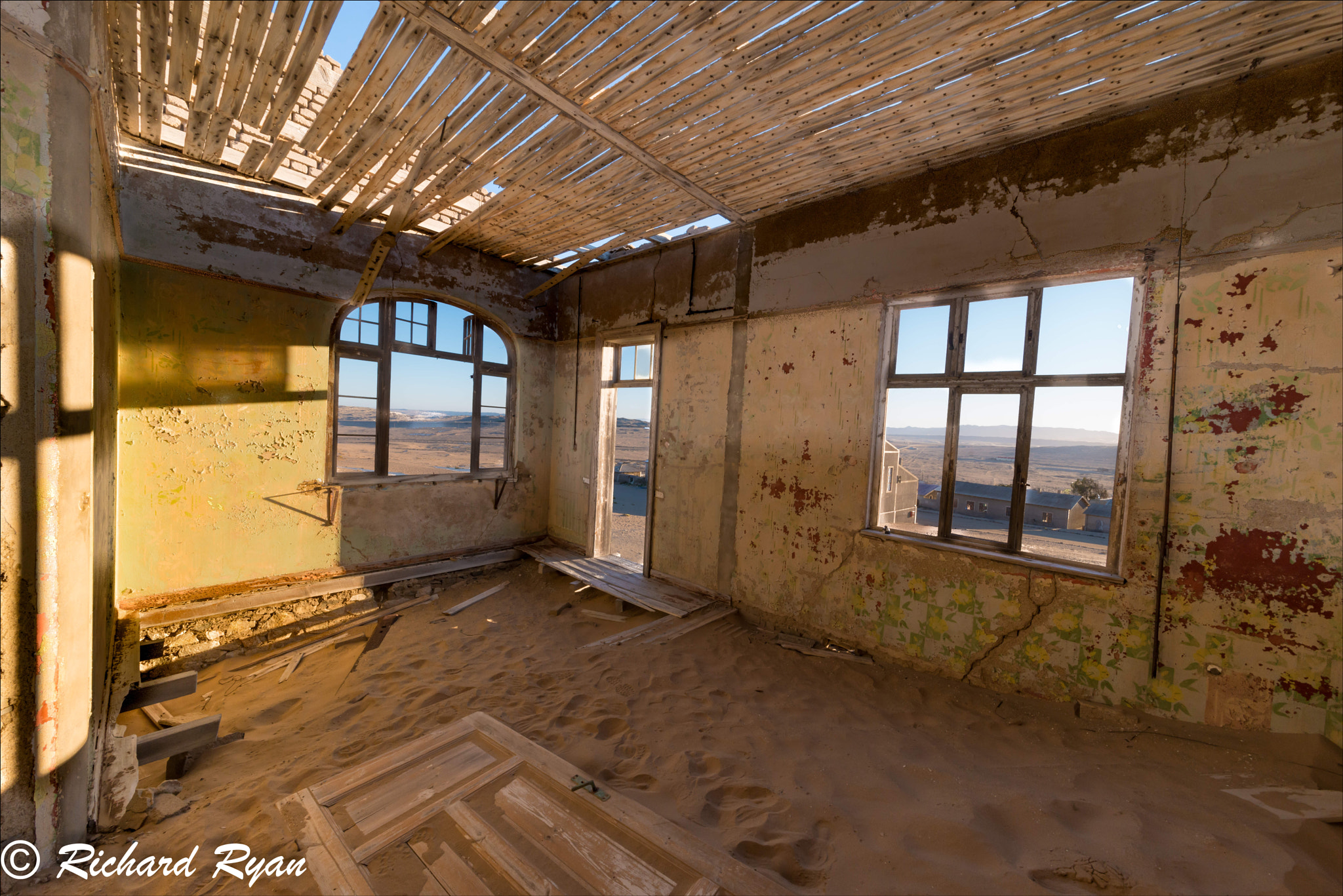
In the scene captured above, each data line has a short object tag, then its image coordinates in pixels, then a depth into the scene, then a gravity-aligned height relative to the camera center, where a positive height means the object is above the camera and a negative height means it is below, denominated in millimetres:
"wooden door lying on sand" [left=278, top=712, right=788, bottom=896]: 1860 -1745
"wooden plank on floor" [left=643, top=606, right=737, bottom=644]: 4195 -1741
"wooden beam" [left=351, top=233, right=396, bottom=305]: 4738 +1497
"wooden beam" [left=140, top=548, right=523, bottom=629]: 4051 -1742
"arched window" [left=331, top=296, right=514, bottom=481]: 5035 +339
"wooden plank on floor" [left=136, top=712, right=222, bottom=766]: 2389 -1724
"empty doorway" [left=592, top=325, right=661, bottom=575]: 5488 +334
